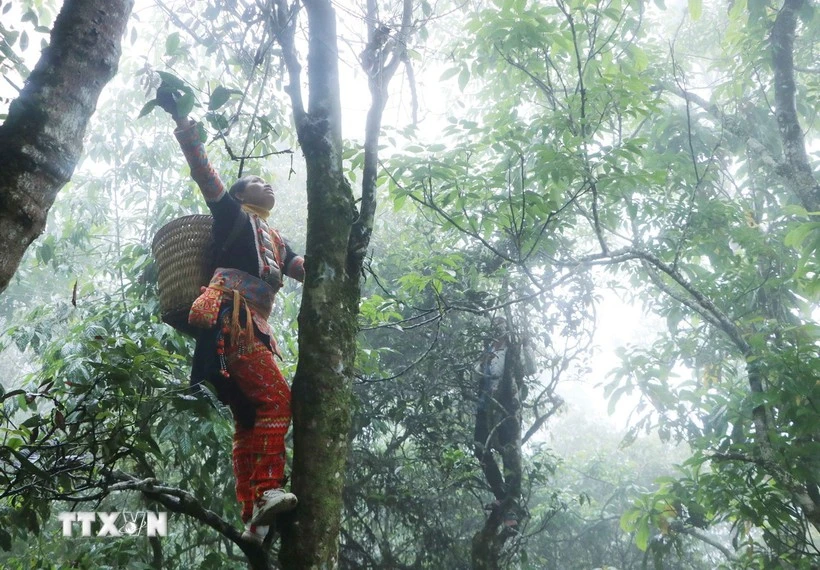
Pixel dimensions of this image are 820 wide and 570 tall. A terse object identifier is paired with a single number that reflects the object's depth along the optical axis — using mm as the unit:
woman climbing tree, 1890
